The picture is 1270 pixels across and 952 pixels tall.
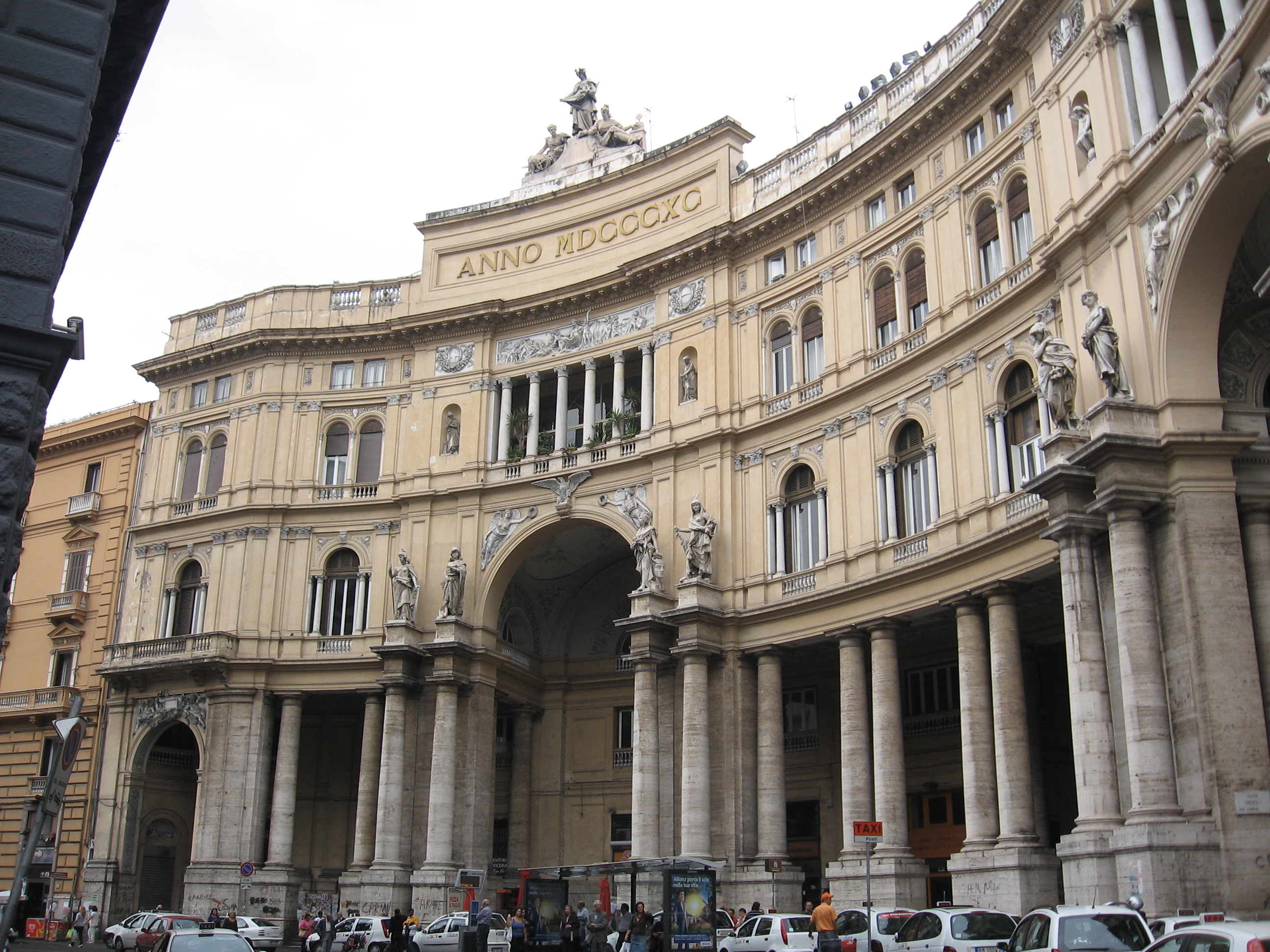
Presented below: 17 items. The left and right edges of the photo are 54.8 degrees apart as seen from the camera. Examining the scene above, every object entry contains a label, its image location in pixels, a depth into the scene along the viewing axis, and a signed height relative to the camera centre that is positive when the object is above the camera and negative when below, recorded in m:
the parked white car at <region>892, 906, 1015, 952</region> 20.25 -1.14
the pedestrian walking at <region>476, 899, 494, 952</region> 26.56 -1.48
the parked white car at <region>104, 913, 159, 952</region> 34.31 -2.17
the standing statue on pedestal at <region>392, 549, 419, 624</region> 40.78 +8.41
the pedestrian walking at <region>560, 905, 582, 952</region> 26.78 -1.60
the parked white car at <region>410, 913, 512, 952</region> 31.88 -1.96
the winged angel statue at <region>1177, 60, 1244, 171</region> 20.92 +12.42
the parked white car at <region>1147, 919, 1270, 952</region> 11.70 -0.72
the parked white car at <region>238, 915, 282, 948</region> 33.81 -2.14
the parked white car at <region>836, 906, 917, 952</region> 23.84 -1.27
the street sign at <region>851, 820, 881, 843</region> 21.75 +0.53
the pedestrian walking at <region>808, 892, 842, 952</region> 22.05 -1.21
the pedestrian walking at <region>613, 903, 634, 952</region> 27.00 -1.43
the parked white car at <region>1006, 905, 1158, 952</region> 15.86 -0.86
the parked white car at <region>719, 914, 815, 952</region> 24.53 -1.49
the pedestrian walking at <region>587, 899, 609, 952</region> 25.72 -1.52
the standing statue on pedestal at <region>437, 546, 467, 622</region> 40.25 +8.36
